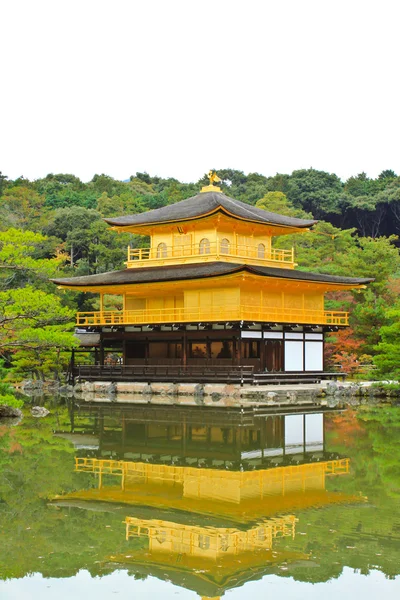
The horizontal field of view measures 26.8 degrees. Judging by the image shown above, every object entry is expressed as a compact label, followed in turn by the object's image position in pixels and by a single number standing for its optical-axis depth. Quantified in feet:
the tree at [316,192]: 284.00
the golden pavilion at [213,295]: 121.19
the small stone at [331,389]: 112.78
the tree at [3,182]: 278.50
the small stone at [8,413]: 82.99
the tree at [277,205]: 241.35
